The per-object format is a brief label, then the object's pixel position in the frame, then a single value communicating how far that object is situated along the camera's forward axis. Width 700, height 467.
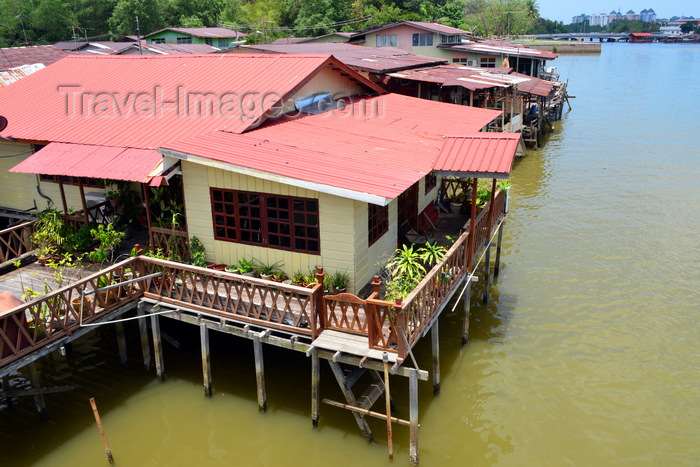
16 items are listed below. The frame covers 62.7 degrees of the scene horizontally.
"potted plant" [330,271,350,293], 13.15
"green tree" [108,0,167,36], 78.11
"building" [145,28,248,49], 65.50
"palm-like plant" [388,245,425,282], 13.19
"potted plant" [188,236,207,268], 14.71
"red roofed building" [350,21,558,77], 51.88
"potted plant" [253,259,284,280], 13.95
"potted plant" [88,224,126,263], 15.65
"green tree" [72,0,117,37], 81.38
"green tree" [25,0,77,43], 75.56
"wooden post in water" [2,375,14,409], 13.85
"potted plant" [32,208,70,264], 16.45
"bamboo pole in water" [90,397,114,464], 11.34
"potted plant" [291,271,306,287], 13.45
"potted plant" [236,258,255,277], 14.16
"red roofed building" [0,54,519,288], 13.27
